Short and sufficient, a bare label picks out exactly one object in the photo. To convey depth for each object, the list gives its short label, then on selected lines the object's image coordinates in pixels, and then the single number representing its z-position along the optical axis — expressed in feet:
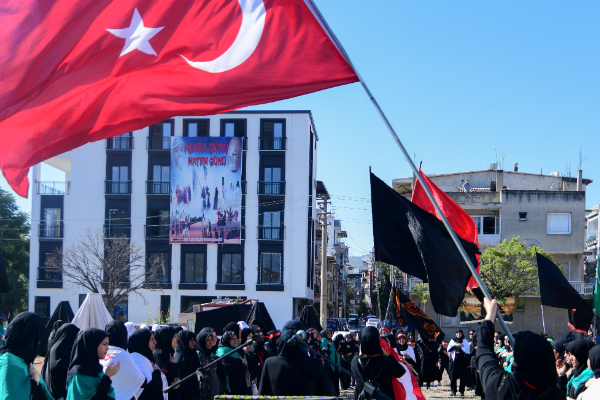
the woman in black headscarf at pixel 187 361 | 27.32
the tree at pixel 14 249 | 182.39
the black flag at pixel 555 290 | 39.78
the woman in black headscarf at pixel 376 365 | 23.57
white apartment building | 157.79
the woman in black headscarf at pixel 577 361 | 24.85
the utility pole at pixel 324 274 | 107.05
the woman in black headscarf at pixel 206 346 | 30.55
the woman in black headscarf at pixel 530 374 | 13.75
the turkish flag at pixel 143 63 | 19.43
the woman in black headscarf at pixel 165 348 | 25.94
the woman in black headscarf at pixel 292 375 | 21.74
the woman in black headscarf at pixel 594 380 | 18.58
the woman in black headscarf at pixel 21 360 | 16.99
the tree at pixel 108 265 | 145.48
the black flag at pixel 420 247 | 19.84
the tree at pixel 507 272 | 131.13
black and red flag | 54.08
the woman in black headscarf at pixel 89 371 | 18.52
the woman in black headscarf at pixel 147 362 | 22.13
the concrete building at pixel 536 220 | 152.66
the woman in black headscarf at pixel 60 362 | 21.74
